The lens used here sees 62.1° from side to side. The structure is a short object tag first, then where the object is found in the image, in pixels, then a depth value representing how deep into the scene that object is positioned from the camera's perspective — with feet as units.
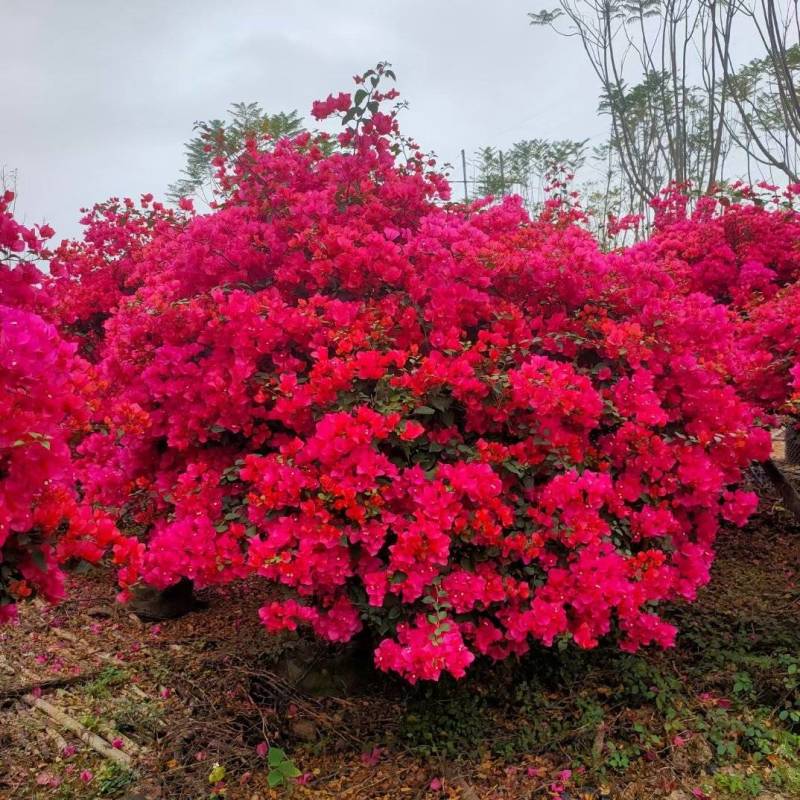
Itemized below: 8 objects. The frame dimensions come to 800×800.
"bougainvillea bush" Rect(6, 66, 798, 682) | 6.62
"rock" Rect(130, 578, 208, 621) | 11.36
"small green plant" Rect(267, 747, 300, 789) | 7.00
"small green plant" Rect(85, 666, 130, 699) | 8.81
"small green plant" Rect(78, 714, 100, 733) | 7.99
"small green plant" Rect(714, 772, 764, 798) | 6.90
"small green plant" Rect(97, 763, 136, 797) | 6.99
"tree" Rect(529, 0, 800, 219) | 23.08
